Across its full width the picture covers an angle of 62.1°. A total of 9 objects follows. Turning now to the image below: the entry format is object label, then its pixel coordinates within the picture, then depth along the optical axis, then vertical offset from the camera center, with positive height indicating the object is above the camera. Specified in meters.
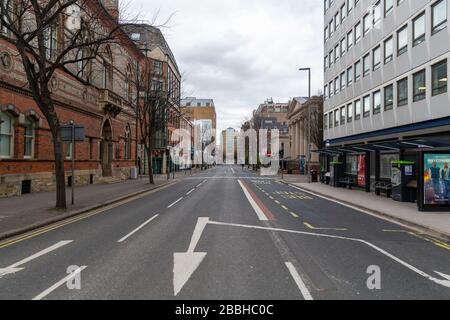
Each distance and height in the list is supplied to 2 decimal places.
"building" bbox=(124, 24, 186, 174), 52.75 +7.44
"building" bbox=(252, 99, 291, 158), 89.32 +11.28
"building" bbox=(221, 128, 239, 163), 153.75 +6.41
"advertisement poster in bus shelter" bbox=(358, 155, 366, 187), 25.06 -0.69
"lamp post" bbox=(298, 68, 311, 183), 35.86 +7.29
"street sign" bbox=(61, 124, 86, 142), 15.18 +1.12
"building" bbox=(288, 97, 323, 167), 54.81 +5.75
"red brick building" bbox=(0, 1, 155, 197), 18.64 +2.58
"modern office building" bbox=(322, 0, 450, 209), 17.84 +4.55
